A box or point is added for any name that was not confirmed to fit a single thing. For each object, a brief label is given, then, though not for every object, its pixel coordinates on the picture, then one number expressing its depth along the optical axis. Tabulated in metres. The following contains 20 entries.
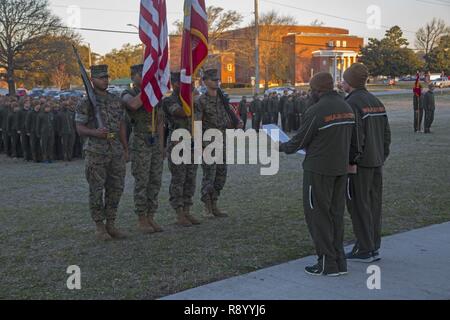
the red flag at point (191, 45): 6.83
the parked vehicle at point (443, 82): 61.22
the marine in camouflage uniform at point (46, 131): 15.62
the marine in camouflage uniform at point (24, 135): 16.27
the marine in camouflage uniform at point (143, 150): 6.79
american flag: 6.52
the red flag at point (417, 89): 22.56
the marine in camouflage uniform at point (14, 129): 16.56
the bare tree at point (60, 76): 43.11
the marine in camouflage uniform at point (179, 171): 7.19
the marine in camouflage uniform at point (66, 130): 15.91
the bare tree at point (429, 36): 74.78
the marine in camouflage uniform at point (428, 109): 21.19
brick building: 72.44
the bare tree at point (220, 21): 64.59
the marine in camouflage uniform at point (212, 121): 7.47
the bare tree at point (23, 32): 37.62
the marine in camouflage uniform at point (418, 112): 21.69
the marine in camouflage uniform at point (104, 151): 6.38
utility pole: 39.81
